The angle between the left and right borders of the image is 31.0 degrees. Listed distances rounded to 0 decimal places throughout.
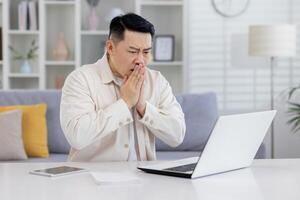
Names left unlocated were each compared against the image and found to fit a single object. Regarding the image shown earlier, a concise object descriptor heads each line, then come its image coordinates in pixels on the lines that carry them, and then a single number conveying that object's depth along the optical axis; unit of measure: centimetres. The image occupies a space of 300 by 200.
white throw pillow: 345
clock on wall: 482
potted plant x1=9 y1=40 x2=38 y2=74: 480
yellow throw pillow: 358
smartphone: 177
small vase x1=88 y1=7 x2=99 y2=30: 484
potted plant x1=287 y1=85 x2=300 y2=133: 448
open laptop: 169
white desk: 147
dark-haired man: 205
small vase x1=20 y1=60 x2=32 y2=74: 479
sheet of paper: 161
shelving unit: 484
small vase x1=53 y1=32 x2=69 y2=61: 482
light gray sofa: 372
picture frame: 488
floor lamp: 397
